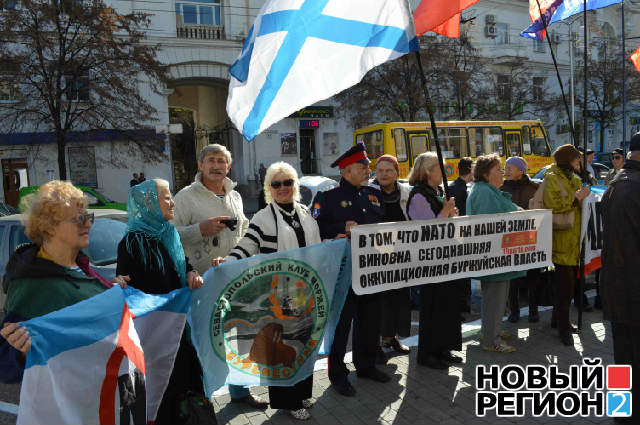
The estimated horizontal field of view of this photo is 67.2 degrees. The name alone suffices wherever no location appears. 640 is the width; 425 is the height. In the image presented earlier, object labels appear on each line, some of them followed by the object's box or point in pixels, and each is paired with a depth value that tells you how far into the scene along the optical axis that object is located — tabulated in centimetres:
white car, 941
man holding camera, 382
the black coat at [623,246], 335
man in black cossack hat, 411
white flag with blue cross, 392
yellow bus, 1808
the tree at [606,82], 3200
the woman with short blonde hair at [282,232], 370
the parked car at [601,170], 1668
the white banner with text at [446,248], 390
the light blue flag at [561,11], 730
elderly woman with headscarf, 308
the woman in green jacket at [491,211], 465
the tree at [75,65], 1480
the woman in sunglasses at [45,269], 233
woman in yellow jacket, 492
